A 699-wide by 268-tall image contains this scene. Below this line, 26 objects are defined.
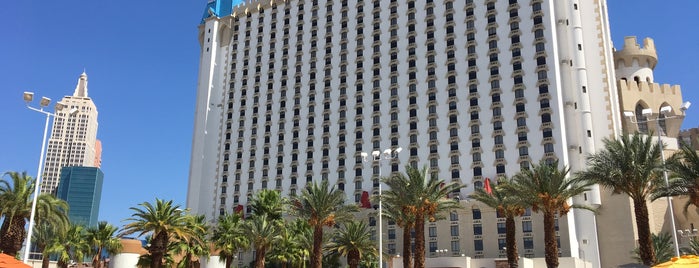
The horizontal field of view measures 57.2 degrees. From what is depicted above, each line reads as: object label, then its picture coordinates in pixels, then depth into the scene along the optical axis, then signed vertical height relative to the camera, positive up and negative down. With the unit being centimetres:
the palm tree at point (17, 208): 4222 +462
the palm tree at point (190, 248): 5216 +269
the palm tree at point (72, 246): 6262 +325
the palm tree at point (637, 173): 3578 +633
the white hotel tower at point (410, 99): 6912 +2206
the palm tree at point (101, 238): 6488 +418
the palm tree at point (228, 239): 5588 +362
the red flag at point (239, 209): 8344 +924
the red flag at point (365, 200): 7469 +948
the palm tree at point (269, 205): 6756 +800
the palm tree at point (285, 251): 5794 +279
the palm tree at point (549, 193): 4216 +599
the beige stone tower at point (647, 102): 6744 +2144
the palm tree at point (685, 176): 3275 +562
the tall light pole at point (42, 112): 3103 +809
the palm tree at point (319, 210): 4975 +569
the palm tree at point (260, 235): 5447 +392
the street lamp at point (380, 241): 3856 +250
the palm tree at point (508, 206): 4525 +555
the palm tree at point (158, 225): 4684 +401
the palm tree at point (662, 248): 5640 +342
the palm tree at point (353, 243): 5481 +339
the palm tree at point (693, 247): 5256 +331
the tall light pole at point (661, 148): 3378 +772
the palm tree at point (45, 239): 6357 +404
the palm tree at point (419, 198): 4481 +587
